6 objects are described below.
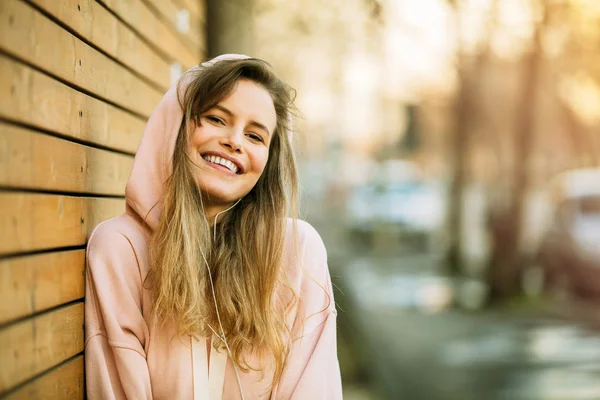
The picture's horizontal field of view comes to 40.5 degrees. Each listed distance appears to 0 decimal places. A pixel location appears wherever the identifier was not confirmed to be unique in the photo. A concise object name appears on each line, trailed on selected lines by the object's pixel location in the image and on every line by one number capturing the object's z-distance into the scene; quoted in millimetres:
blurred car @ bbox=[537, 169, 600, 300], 12883
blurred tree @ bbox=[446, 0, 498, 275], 14812
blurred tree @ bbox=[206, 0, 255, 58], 6746
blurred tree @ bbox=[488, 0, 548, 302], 13820
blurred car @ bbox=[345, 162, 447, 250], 29188
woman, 2812
